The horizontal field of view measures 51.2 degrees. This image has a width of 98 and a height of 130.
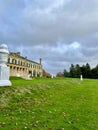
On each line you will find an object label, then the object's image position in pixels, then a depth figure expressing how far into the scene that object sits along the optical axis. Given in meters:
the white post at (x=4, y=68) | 5.73
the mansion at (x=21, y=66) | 33.61
